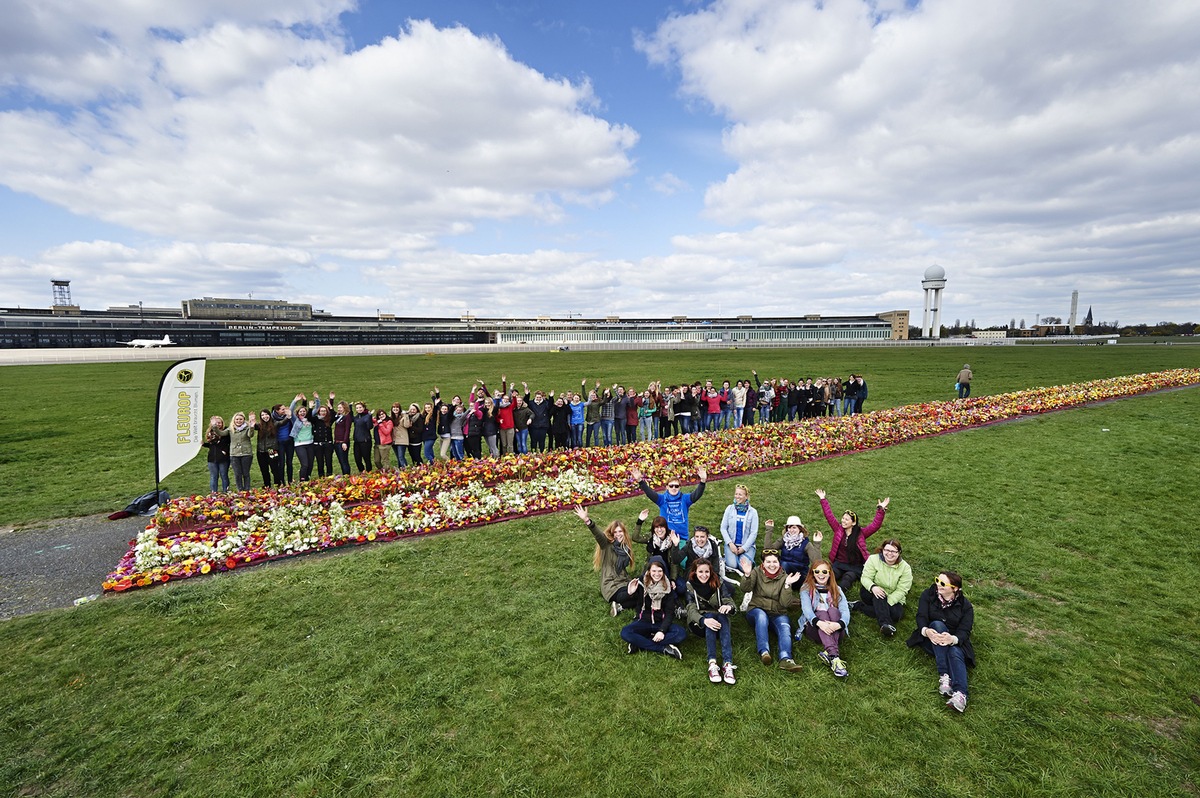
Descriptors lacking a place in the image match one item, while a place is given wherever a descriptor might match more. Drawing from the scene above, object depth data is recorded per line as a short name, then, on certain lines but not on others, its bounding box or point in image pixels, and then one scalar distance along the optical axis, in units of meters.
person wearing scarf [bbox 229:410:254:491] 12.70
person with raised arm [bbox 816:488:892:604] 8.01
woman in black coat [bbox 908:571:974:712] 5.71
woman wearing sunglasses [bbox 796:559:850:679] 6.47
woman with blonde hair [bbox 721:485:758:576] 8.41
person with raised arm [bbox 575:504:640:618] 7.44
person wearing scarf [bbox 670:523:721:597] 7.60
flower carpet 9.60
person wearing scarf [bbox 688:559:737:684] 6.24
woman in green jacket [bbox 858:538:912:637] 7.07
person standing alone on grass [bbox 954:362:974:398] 25.47
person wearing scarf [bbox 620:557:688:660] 6.65
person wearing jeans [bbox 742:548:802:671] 6.55
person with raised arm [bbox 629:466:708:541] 9.20
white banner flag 11.78
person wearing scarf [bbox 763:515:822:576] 7.67
